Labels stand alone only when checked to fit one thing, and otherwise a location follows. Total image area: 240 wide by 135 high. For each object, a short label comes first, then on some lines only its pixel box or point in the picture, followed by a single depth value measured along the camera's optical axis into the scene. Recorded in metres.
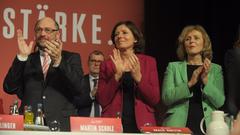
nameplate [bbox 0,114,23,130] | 2.24
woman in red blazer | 3.06
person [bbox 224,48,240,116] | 3.17
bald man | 3.03
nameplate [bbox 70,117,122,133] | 2.28
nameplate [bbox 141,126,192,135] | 2.38
